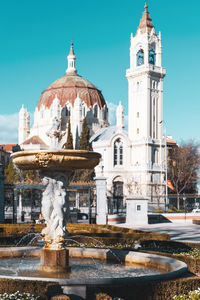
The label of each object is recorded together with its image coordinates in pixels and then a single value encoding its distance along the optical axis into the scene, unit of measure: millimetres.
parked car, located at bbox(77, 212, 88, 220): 32188
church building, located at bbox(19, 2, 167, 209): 62562
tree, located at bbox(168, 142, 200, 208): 61559
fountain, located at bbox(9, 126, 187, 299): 8845
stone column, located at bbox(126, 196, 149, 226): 30562
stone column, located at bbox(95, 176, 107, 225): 26062
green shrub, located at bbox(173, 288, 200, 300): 6848
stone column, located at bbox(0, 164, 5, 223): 23909
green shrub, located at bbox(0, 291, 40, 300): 6410
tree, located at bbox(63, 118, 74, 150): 60275
